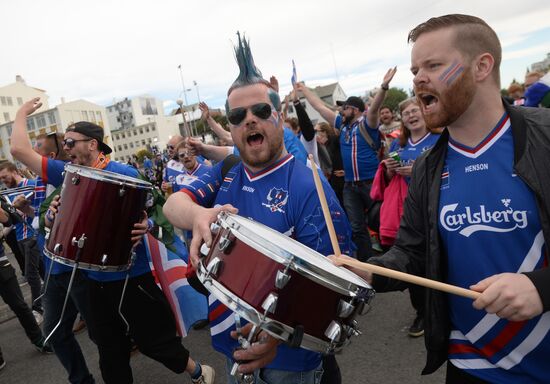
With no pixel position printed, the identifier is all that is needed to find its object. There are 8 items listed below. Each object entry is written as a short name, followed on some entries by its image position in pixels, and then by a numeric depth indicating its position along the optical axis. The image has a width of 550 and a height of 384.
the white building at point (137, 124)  89.81
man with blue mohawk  1.79
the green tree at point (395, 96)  72.94
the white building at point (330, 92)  75.06
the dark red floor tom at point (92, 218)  2.64
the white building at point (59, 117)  61.22
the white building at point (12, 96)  60.03
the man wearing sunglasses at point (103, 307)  3.07
